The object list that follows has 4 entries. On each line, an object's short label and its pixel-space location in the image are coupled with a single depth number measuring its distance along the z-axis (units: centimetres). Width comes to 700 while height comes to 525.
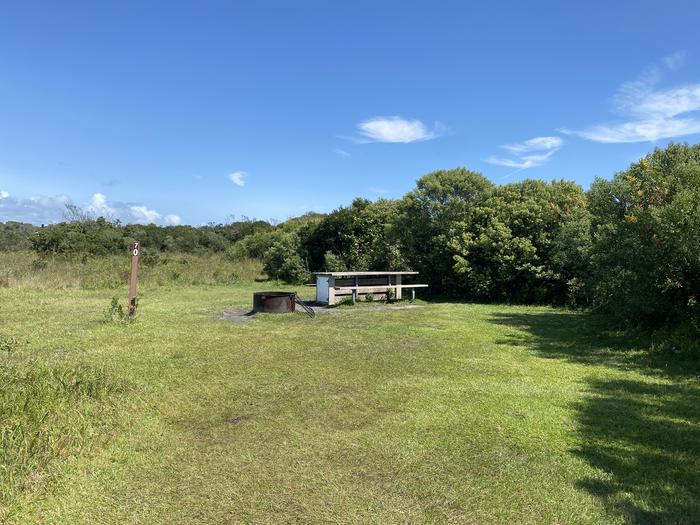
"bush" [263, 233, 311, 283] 1961
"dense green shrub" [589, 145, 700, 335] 643
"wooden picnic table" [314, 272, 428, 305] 1164
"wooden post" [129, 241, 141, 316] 891
